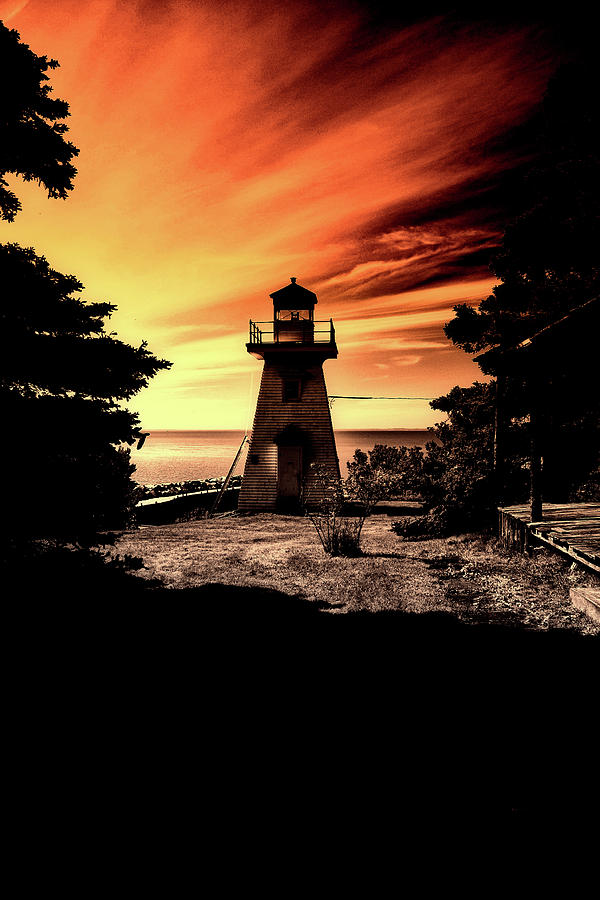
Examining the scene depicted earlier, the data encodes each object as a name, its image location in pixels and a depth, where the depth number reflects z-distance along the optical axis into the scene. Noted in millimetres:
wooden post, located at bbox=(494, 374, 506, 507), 11735
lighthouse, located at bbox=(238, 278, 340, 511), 24094
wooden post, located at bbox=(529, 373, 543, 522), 8594
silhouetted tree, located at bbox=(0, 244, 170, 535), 6504
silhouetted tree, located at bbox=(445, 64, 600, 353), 12328
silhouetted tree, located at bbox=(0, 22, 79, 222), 6414
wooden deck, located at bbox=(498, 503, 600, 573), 6688
